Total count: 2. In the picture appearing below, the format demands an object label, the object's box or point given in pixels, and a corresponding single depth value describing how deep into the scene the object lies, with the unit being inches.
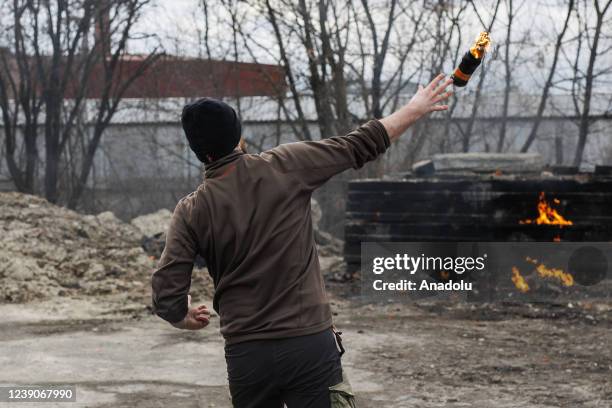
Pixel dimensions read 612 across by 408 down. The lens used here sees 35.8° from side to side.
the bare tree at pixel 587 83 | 757.1
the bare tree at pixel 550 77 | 769.9
